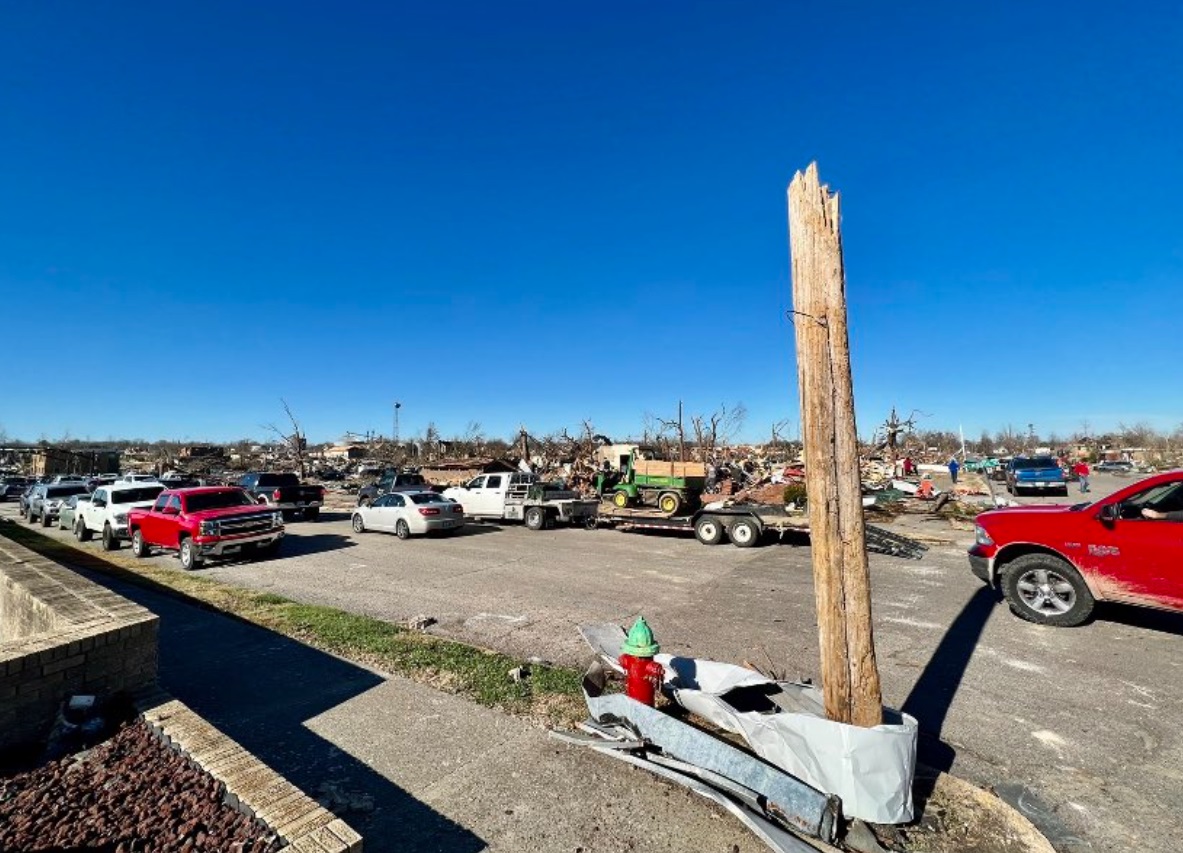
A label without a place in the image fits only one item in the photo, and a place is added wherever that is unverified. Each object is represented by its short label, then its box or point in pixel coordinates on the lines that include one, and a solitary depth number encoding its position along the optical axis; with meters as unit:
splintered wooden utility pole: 3.39
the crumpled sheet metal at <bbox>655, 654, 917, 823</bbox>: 3.11
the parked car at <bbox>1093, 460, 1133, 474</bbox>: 45.75
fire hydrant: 4.10
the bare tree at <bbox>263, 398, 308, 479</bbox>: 36.53
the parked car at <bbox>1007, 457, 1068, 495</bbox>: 26.50
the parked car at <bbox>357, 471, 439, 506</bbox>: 26.08
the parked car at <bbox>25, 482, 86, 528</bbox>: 23.03
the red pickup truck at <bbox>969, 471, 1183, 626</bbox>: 6.27
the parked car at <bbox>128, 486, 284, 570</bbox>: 11.93
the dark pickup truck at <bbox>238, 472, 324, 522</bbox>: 20.73
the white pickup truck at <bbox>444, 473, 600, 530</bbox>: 17.88
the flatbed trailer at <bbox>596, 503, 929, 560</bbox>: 12.25
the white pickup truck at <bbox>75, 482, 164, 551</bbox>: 15.09
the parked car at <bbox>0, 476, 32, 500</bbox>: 42.94
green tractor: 19.17
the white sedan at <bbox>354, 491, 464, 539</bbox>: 15.95
